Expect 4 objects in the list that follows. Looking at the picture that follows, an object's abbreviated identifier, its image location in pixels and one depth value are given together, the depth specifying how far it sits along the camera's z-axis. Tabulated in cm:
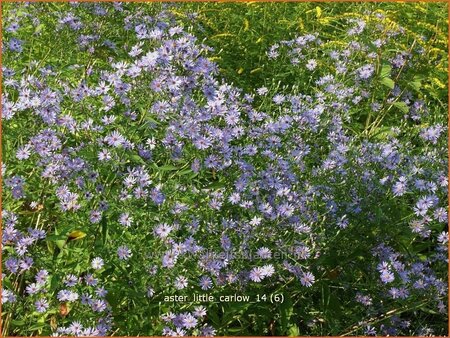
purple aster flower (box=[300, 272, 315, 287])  322
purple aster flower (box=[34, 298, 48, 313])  306
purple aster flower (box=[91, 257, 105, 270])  304
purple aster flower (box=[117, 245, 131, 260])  302
